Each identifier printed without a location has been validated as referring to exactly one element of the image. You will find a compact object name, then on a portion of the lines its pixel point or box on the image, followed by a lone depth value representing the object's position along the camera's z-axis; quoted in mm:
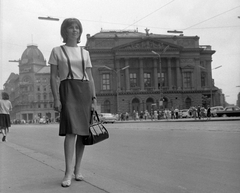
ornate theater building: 72375
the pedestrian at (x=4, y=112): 11680
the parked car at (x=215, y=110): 52528
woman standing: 4234
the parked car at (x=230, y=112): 47091
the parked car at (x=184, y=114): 56612
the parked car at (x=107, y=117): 43350
